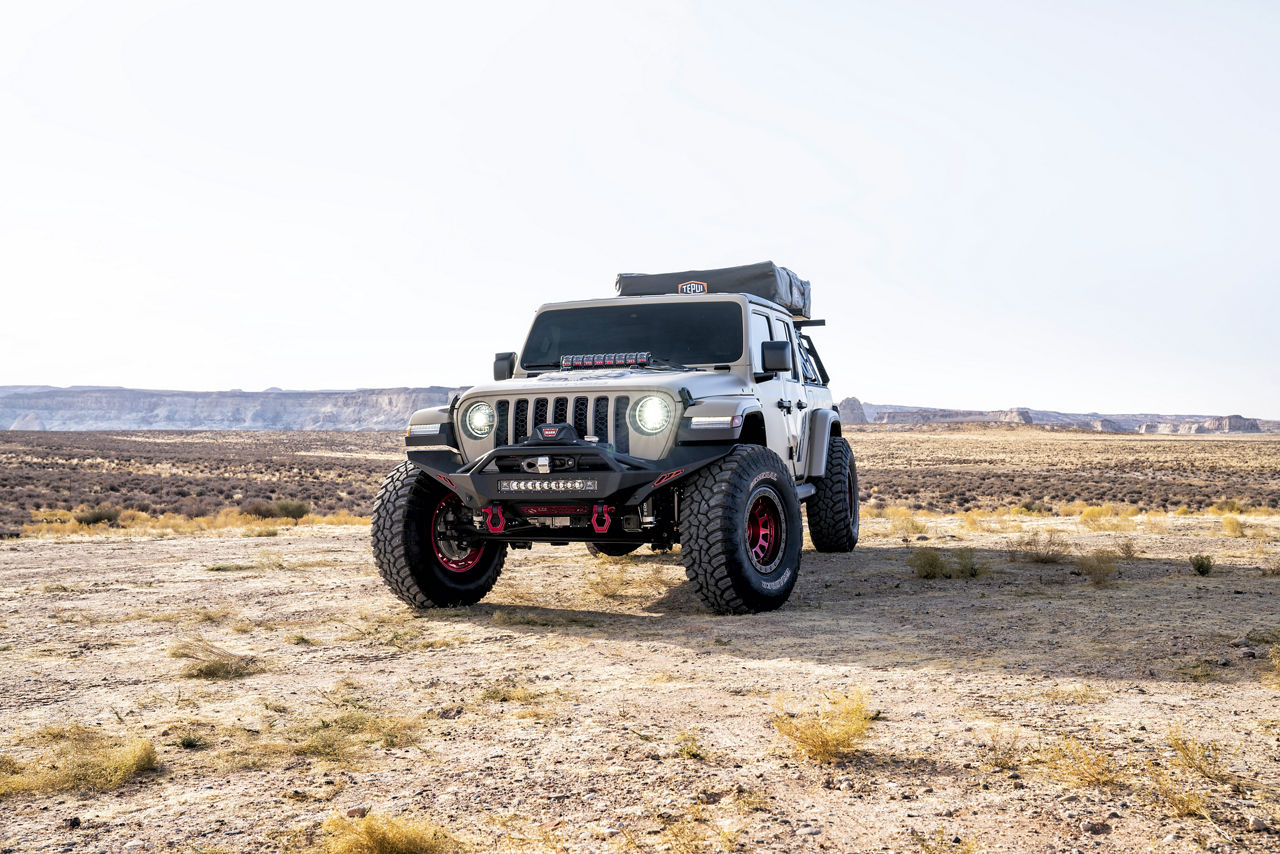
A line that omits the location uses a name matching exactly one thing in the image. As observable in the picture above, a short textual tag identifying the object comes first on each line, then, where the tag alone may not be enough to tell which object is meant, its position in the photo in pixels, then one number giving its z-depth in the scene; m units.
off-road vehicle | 7.17
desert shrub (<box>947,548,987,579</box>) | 9.77
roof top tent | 11.27
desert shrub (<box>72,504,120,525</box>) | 22.17
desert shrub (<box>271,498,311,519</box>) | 24.16
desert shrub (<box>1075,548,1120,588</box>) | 8.98
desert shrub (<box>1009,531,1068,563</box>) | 10.90
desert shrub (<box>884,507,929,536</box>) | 15.45
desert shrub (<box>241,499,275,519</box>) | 23.86
